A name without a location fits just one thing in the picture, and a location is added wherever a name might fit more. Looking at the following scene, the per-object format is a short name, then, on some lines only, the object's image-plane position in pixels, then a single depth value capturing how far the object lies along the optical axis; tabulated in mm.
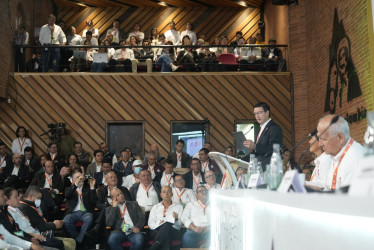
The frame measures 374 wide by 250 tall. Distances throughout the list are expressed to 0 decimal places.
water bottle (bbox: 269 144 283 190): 2664
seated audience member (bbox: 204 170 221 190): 7297
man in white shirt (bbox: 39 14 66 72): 11977
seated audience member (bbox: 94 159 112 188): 9242
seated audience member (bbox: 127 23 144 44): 14086
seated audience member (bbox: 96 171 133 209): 8242
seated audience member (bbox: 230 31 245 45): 12930
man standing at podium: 4570
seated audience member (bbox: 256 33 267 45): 13084
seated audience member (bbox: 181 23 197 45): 14090
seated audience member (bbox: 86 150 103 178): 9867
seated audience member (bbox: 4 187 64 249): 6473
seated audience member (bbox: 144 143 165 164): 9965
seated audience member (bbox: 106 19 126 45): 13828
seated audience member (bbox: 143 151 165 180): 9578
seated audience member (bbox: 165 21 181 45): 14156
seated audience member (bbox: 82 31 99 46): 12898
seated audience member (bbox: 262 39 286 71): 11945
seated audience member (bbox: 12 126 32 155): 11016
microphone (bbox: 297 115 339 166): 2916
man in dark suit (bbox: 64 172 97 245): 8185
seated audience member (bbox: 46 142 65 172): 10344
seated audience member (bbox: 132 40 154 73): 11953
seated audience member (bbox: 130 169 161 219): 8344
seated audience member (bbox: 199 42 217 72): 11992
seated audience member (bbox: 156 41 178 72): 11844
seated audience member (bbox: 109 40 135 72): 11997
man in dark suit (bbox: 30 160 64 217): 8781
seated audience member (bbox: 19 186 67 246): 6812
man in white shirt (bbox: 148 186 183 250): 7424
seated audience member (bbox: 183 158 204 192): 9085
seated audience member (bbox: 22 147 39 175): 10352
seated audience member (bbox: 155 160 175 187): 9000
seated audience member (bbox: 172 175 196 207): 8180
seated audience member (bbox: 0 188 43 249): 6039
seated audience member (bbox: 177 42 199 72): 11984
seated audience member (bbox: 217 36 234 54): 12498
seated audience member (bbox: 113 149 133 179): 9633
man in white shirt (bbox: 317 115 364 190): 3037
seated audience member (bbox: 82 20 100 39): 14094
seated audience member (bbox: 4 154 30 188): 9461
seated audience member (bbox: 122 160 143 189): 9133
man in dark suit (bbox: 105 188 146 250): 7480
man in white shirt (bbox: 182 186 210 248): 7359
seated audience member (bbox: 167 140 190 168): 10227
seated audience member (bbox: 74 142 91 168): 10578
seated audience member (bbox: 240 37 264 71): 12039
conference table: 1256
